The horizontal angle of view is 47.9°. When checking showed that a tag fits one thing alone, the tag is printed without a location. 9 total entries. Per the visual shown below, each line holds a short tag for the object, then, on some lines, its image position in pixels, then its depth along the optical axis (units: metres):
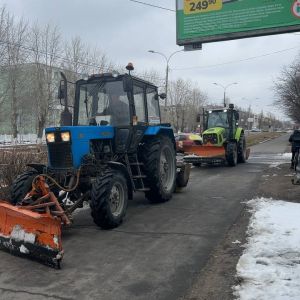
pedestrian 12.29
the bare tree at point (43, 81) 33.24
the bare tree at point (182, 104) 53.40
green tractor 13.85
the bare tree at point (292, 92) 28.50
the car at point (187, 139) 14.37
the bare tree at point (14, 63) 29.18
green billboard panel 11.57
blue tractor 5.77
